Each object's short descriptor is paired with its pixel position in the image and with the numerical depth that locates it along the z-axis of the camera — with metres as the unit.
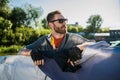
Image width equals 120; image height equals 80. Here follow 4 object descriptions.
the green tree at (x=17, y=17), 15.16
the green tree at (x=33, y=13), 17.81
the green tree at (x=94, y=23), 22.97
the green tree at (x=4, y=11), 14.84
